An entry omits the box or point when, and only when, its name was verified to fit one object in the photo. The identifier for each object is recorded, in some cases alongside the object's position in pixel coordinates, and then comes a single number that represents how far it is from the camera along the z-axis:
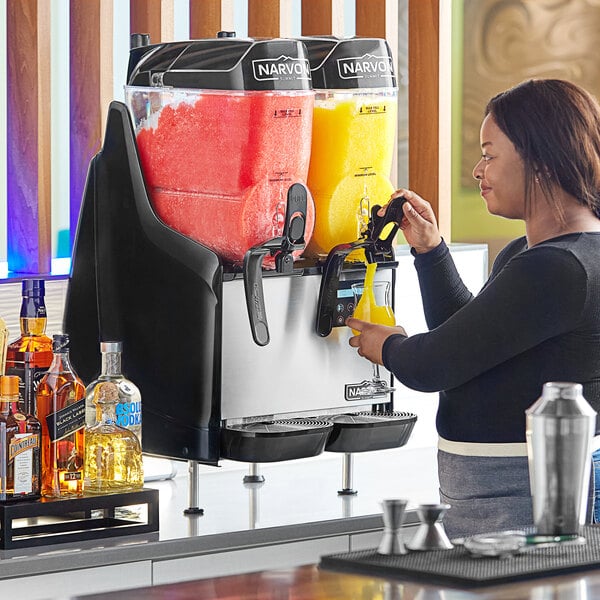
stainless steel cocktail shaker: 4.10
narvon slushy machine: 4.74
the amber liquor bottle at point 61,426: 4.68
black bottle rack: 4.56
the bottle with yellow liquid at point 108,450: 4.70
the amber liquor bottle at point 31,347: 4.72
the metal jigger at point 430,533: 4.09
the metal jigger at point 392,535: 4.06
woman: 4.63
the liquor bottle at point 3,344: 4.81
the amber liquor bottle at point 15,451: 4.59
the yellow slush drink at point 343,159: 4.90
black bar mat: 3.95
